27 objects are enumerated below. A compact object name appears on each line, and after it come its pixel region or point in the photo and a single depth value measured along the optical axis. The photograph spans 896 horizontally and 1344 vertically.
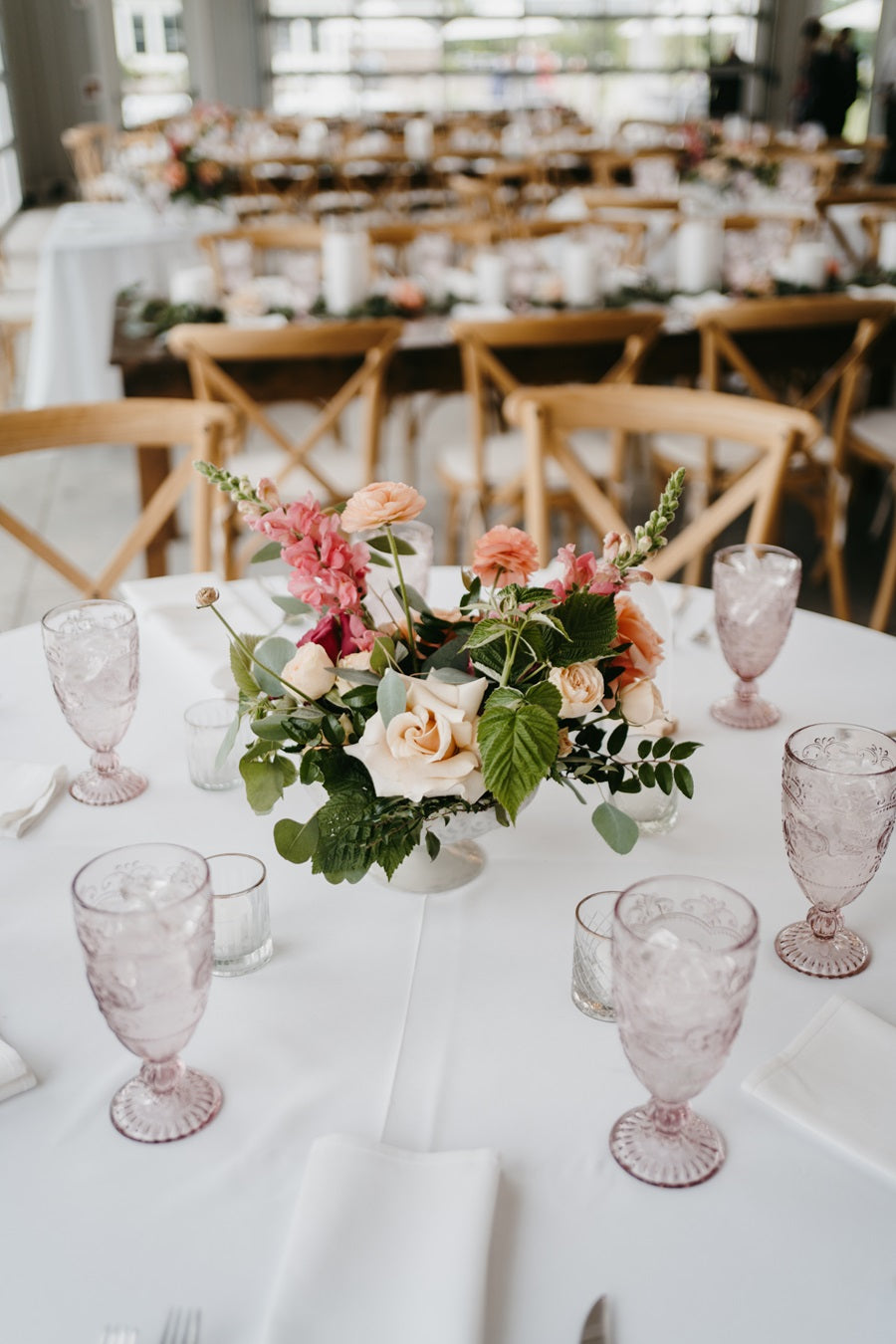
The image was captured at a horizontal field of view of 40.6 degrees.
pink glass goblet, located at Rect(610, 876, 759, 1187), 0.67
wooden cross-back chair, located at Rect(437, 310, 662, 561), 2.84
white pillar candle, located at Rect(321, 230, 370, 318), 3.42
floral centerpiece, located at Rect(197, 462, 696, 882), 0.83
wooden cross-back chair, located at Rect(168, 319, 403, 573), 2.65
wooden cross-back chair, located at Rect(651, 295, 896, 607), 2.94
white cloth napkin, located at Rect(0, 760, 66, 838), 1.10
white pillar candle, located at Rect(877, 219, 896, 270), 3.99
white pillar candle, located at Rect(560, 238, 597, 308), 3.55
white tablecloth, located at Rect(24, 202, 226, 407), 4.67
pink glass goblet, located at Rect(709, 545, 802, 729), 1.25
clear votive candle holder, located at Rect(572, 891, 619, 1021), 0.86
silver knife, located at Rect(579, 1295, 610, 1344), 0.64
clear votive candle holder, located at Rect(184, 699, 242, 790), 1.16
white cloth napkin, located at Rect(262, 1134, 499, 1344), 0.64
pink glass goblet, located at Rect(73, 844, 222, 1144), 0.70
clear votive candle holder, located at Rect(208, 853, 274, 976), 0.91
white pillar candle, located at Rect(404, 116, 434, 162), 8.96
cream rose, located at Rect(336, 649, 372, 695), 0.90
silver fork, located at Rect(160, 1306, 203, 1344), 0.64
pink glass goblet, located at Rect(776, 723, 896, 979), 0.89
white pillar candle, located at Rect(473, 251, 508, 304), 3.60
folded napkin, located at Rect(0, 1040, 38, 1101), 0.80
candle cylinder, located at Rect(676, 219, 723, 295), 3.77
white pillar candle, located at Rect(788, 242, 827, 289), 3.69
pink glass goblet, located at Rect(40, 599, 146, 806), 1.12
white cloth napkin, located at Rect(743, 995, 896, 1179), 0.76
